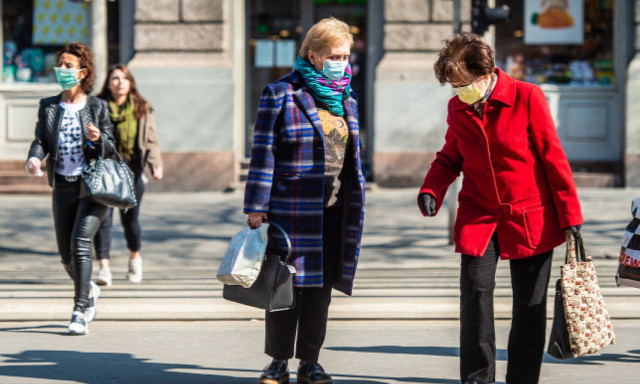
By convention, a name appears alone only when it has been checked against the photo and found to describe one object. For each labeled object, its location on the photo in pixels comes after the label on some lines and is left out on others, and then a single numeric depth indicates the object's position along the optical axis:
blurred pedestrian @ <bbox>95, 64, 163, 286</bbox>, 18.42
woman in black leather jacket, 14.01
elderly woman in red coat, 9.88
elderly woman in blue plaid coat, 10.60
